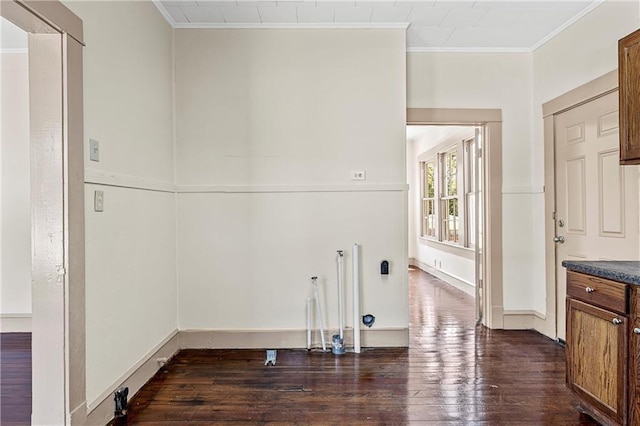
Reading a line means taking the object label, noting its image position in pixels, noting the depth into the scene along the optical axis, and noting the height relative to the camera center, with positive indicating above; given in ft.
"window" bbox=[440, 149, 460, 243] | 22.21 +0.80
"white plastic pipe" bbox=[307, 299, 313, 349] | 11.14 -3.16
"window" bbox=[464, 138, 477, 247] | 19.90 +1.16
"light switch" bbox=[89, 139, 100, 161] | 6.99 +1.18
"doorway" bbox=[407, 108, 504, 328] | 12.76 +0.79
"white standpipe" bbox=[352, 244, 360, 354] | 10.99 -2.48
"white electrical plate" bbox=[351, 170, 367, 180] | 11.31 +1.07
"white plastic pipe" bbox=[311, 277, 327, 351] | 11.21 -2.57
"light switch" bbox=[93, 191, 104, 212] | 7.11 +0.27
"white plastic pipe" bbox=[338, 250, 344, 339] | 11.10 -2.22
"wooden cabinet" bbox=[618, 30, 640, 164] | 7.30 +2.12
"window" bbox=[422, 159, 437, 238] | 26.20 +0.86
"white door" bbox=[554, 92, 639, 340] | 9.25 +0.47
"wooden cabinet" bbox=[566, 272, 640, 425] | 6.34 -2.32
